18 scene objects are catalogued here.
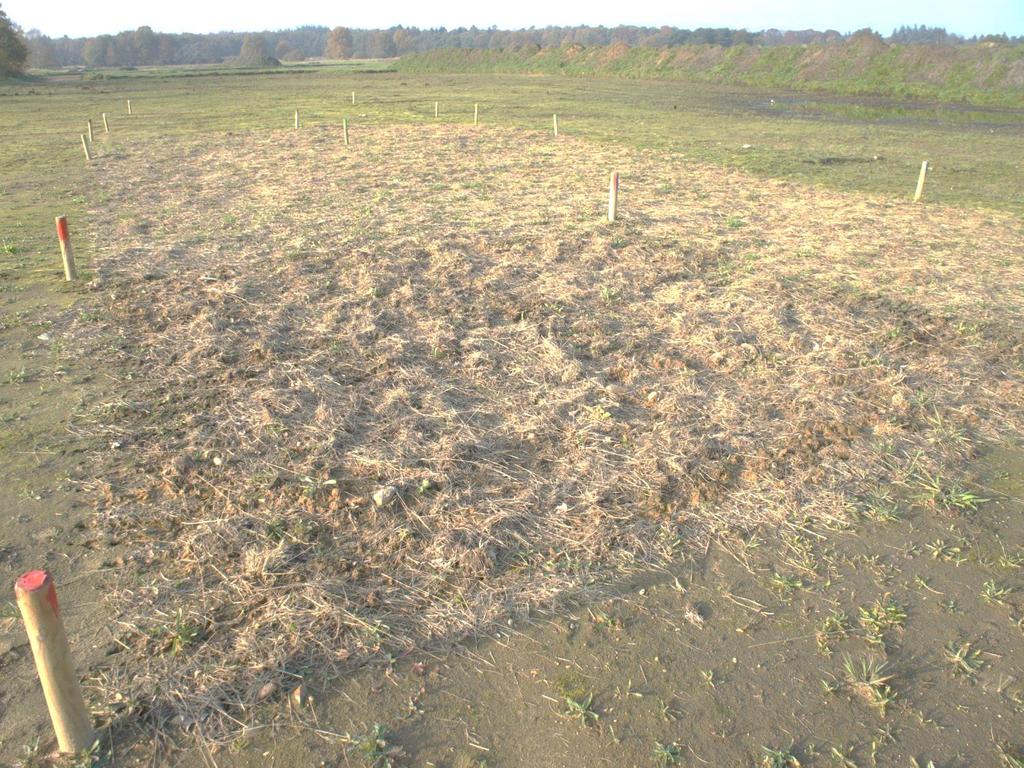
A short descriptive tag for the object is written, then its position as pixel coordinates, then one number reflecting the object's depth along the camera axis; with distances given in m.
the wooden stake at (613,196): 10.66
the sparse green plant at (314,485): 4.32
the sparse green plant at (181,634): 3.22
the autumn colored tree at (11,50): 57.03
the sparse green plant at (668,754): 2.81
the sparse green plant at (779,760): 2.81
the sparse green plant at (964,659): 3.26
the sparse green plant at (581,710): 2.98
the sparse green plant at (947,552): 3.97
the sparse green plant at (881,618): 3.44
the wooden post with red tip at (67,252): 7.72
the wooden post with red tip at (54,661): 2.31
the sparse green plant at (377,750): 2.79
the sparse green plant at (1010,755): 2.81
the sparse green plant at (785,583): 3.73
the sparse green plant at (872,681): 3.08
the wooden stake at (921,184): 12.88
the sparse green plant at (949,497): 4.43
